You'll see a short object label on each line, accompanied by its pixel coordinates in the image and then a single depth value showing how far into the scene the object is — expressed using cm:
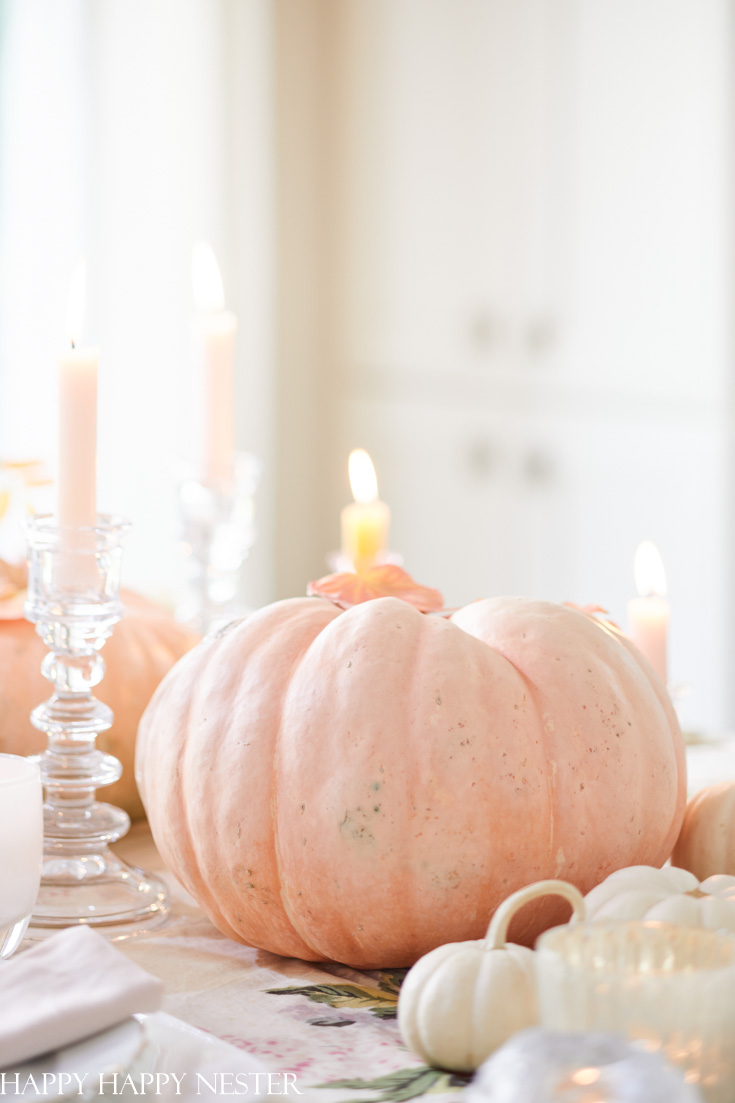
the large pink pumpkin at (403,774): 116
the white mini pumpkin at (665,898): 107
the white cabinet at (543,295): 338
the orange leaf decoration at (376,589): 127
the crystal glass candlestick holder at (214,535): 156
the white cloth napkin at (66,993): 102
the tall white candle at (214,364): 158
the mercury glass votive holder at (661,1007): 98
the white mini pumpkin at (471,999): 105
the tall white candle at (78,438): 127
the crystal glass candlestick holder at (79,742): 126
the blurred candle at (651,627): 139
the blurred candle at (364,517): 159
